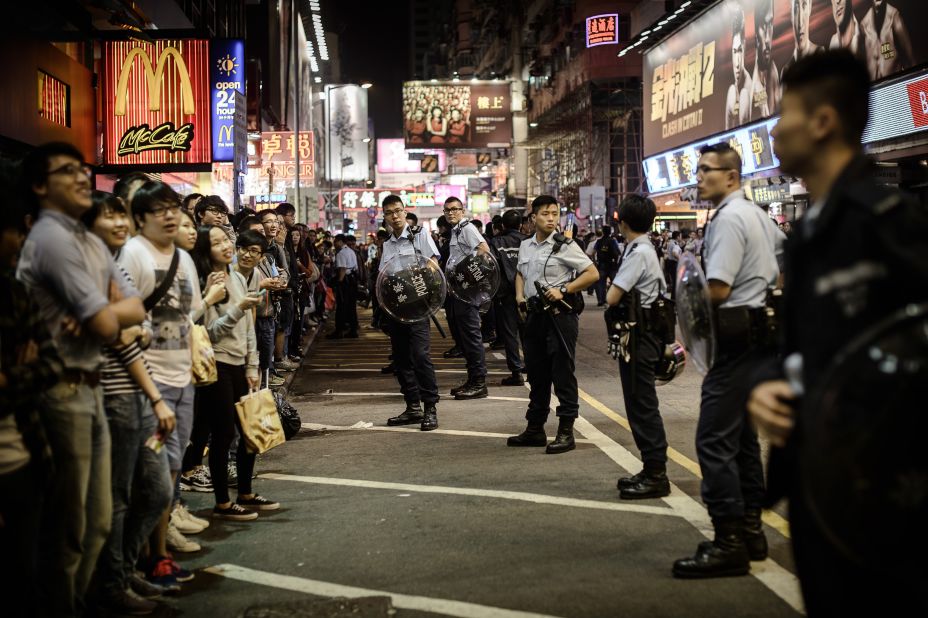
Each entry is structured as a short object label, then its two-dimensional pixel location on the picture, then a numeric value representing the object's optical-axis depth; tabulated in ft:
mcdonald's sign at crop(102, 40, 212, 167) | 49.67
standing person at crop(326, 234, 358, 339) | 63.98
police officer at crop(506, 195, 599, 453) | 26.61
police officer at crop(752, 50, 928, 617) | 7.67
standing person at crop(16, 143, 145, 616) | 12.32
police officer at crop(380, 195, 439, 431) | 31.55
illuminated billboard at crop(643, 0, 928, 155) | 62.64
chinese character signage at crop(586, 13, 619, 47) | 150.92
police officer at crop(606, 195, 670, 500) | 21.49
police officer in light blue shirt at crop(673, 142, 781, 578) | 16.37
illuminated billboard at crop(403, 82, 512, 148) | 156.56
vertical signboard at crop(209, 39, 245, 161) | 51.11
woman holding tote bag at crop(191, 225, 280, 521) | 20.48
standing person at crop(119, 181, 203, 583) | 15.90
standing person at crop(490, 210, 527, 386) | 42.17
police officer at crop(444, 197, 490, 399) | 36.36
